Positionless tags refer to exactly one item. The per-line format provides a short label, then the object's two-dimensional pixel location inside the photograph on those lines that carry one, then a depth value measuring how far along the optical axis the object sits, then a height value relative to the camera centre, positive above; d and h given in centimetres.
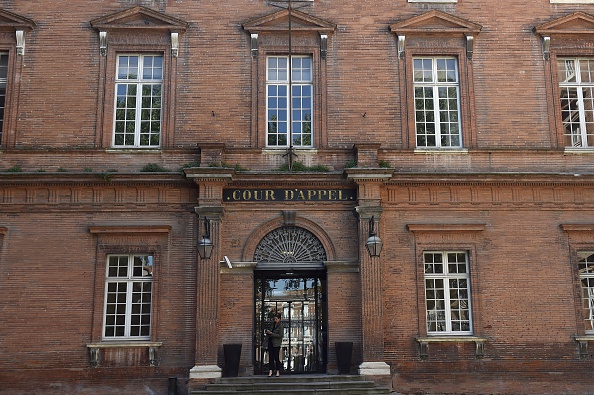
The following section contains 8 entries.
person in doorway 1495 -43
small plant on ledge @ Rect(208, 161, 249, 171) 1512 +370
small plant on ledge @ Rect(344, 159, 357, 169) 1543 +378
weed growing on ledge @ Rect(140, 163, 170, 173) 1531 +364
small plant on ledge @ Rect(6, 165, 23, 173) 1535 +364
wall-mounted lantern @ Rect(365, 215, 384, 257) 1398 +169
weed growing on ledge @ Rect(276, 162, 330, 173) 1551 +369
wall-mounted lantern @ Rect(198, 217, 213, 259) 1438 +170
